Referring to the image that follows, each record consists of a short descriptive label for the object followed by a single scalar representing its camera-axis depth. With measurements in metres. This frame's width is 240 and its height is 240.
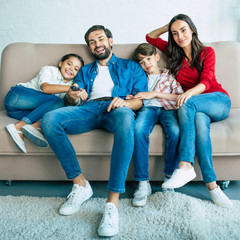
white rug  1.17
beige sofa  1.49
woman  1.37
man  1.30
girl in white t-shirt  1.52
